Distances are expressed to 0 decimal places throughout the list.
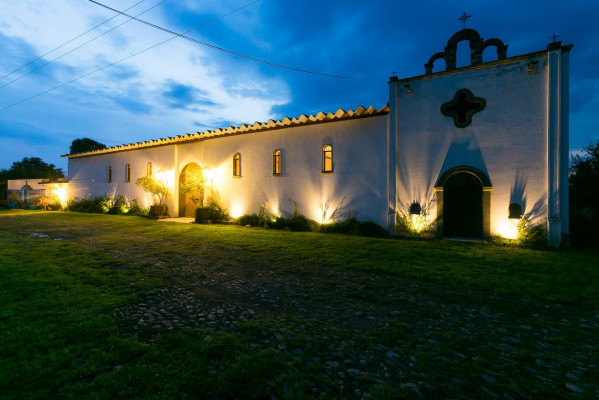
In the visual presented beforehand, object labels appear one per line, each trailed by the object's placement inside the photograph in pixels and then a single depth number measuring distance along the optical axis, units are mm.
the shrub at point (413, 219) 10453
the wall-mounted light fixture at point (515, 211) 9164
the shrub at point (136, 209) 18625
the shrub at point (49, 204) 24938
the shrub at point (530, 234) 8734
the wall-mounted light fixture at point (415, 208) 10586
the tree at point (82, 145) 41106
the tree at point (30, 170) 44531
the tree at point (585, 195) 9859
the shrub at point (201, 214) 14570
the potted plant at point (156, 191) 16922
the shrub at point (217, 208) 15109
